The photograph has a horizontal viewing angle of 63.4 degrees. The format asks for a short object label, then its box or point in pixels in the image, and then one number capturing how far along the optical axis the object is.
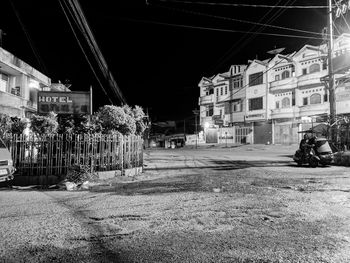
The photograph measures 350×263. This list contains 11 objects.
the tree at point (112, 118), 12.82
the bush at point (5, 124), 11.74
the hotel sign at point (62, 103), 13.51
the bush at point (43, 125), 11.68
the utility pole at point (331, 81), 17.77
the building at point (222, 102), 46.31
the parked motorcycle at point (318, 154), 14.95
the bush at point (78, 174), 10.01
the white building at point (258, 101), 41.08
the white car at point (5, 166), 8.72
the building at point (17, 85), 20.97
